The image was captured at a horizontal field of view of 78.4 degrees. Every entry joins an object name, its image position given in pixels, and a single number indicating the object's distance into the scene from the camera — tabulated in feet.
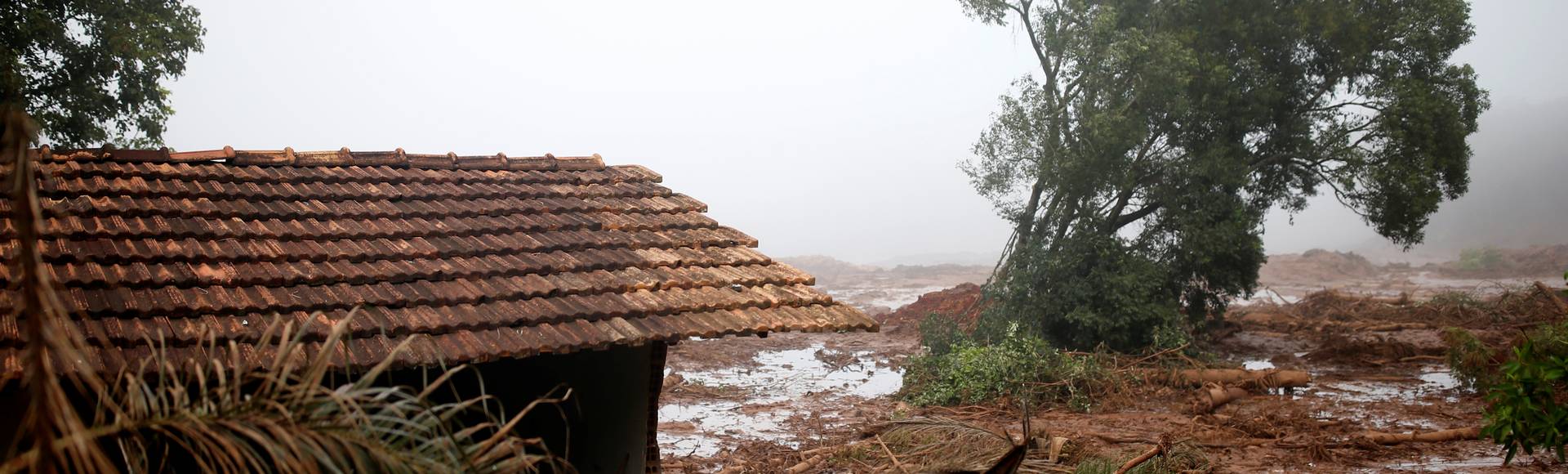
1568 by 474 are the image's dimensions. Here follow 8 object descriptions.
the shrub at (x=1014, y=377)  49.93
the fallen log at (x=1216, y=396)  46.47
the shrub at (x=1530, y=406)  21.65
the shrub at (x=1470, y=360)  47.52
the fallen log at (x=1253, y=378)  51.13
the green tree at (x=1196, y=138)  59.98
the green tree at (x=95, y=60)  44.65
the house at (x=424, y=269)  17.98
